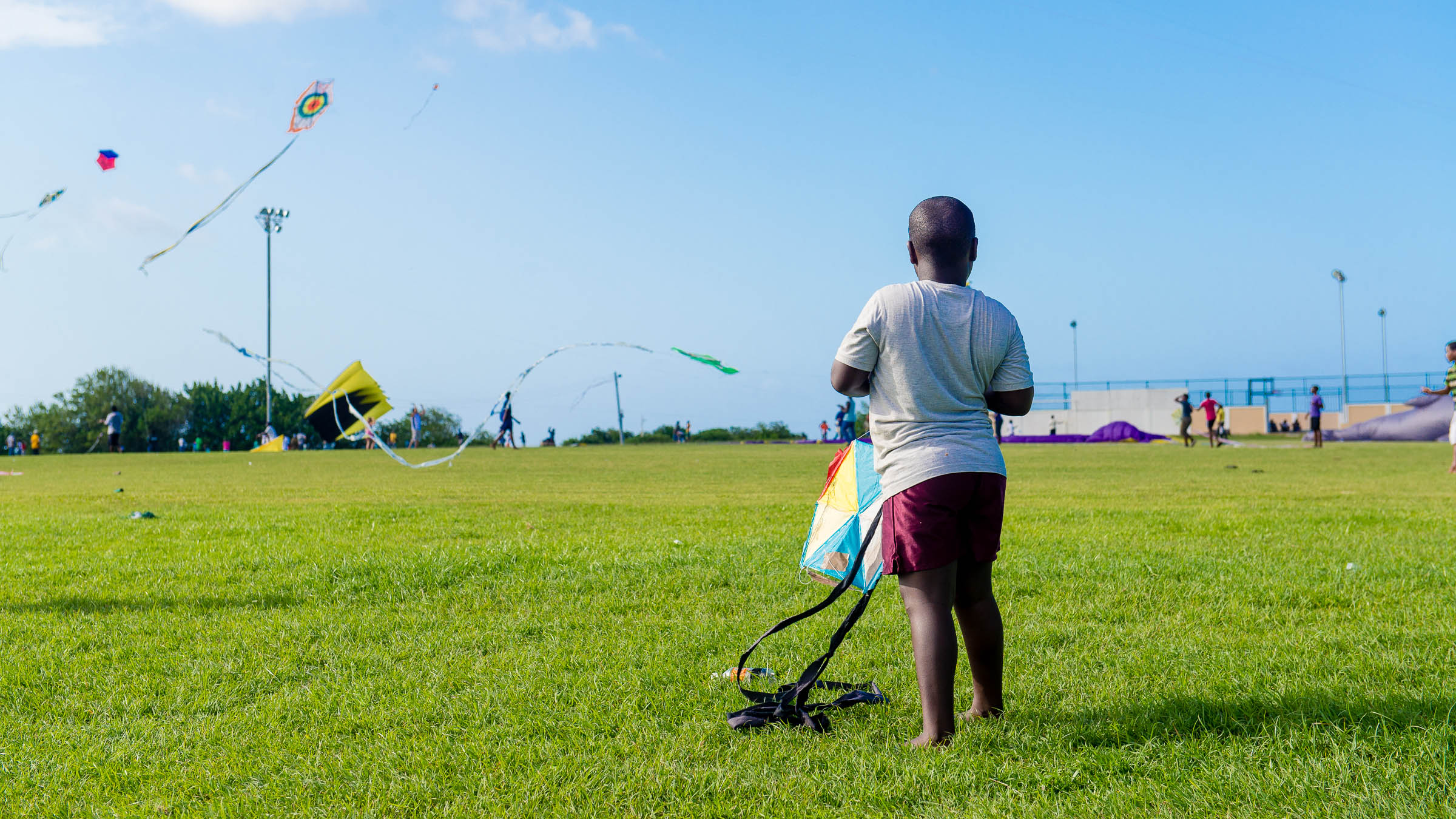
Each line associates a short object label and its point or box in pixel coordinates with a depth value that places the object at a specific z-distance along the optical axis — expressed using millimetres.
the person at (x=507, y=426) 34656
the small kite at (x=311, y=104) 11445
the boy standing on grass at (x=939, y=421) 3070
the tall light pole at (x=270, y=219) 55656
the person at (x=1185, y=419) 35719
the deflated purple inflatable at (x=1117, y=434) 44828
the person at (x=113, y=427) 35188
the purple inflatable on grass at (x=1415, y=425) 41312
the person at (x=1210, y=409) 31094
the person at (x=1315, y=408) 31500
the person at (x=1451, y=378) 14734
